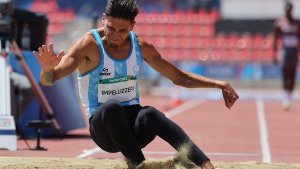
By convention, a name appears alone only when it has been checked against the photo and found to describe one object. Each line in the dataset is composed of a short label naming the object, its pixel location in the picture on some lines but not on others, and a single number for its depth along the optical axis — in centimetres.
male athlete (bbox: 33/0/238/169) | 1256
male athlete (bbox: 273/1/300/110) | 3772
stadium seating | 6100
